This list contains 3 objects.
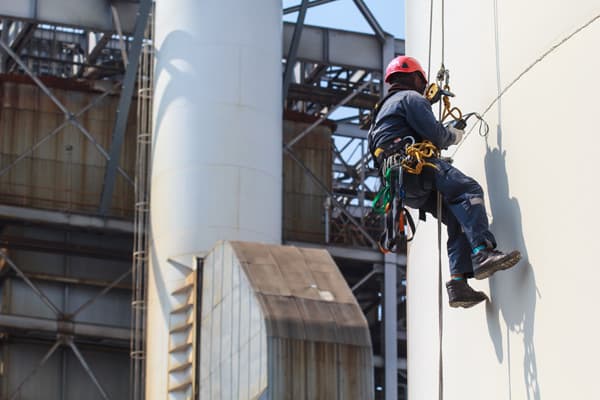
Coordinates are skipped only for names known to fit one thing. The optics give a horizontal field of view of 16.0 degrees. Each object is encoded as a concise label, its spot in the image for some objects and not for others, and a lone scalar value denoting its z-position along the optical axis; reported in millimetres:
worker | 13746
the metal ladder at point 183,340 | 46046
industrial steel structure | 58512
